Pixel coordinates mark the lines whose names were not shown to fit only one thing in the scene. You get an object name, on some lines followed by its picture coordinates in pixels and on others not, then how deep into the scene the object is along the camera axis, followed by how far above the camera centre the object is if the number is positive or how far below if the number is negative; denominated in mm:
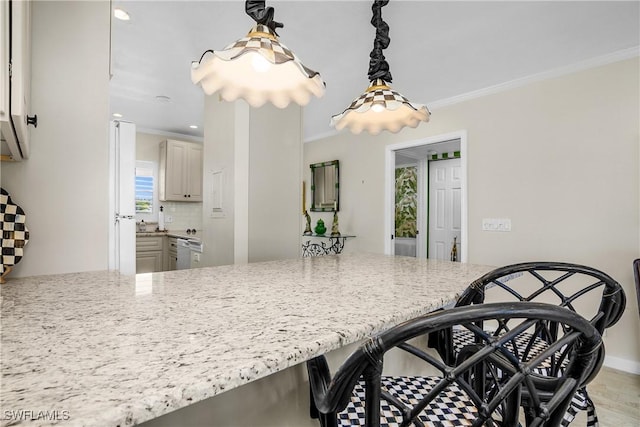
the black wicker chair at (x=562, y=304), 960 -282
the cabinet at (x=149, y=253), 4637 -612
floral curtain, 5637 +212
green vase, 4848 -246
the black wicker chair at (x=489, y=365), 526 -262
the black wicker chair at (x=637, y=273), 2232 -395
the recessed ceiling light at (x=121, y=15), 2081 +1269
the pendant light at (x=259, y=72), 1171 +569
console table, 4742 -498
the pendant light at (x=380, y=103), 1551 +545
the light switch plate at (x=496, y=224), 3123 -99
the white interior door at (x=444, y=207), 5035 +101
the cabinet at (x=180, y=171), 5008 +622
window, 5082 +343
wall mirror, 4926 +403
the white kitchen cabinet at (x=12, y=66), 781 +359
